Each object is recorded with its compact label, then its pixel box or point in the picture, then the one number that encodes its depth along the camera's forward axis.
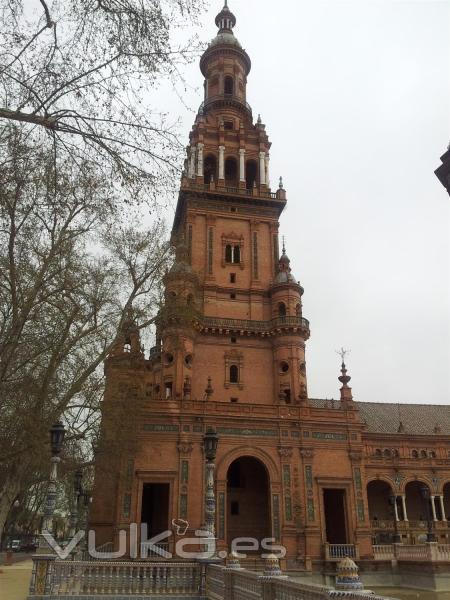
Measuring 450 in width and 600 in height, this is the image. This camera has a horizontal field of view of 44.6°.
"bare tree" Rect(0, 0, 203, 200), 8.09
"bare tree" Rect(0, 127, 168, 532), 10.29
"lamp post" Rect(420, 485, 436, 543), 29.75
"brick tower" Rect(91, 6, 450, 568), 29.81
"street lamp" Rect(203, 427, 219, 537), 15.98
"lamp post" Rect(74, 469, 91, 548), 24.50
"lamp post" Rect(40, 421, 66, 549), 15.33
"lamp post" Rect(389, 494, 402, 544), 34.00
